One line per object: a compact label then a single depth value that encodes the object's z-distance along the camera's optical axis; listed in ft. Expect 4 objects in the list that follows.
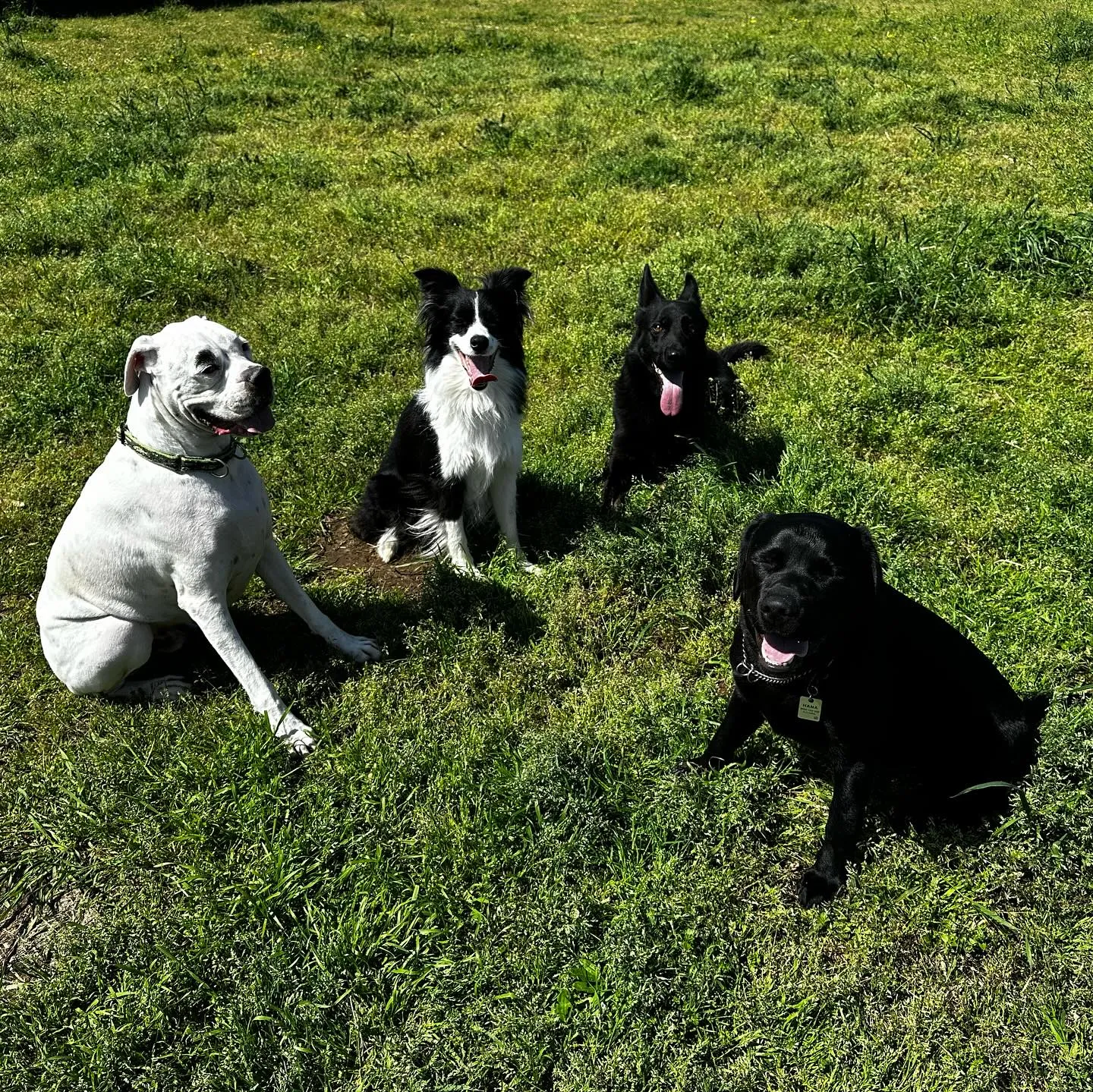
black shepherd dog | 14.70
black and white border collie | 12.65
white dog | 9.72
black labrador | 8.23
